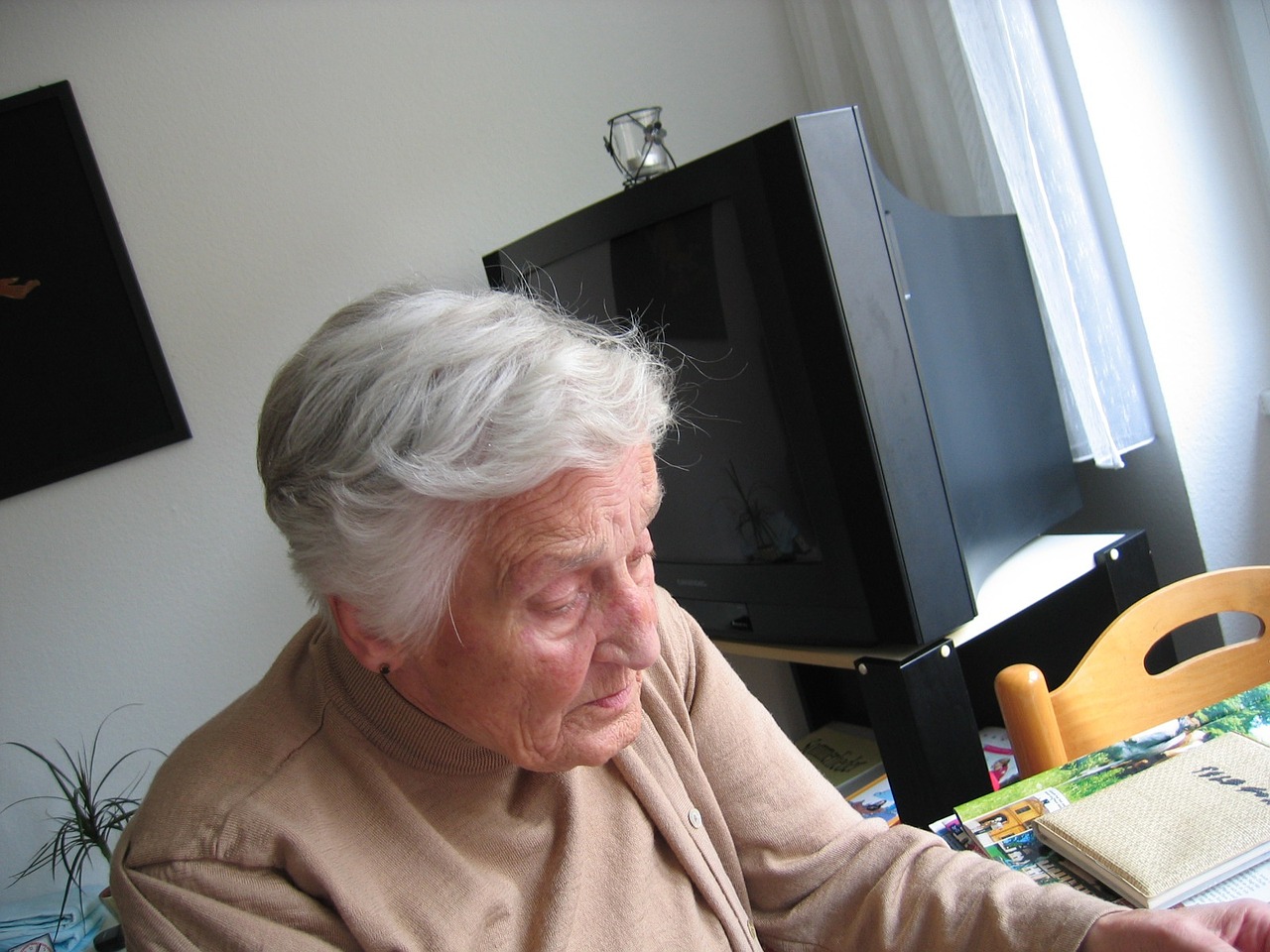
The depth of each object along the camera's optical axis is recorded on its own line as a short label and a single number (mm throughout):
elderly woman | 745
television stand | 1326
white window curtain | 1640
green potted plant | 1656
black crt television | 1300
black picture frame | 1758
